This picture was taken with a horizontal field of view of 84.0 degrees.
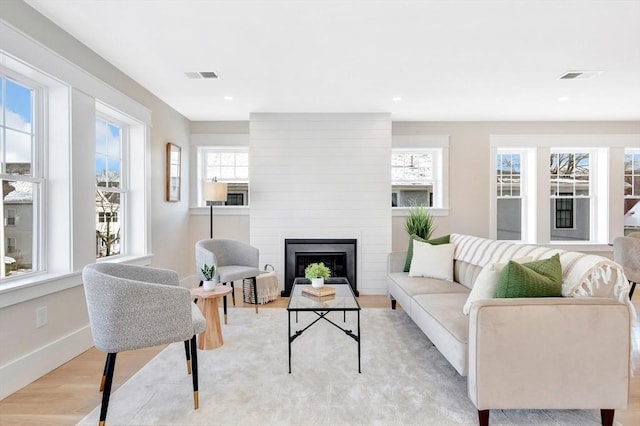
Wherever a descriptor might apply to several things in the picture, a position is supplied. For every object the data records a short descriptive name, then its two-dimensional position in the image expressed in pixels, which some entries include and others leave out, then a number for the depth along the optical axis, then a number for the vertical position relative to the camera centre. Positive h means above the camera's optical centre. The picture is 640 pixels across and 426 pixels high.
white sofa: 1.77 -0.73
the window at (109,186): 3.36 +0.22
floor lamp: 4.51 +0.22
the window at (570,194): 5.40 +0.22
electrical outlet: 2.40 -0.74
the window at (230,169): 5.34 +0.59
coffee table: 2.47 -0.70
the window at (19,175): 2.33 +0.23
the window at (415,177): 5.32 +0.48
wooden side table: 2.81 -0.92
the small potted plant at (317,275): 2.87 -0.54
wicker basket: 4.23 -0.97
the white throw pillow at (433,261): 3.50 -0.53
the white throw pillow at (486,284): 2.12 -0.46
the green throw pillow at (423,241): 3.84 -0.37
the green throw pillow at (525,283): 1.94 -0.41
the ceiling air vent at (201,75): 3.39 +1.30
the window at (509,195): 5.43 +0.21
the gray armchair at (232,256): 3.76 -0.55
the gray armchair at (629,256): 3.97 -0.54
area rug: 1.90 -1.12
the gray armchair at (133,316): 1.82 -0.57
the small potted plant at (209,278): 2.81 -0.57
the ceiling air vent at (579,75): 3.36 +1.29
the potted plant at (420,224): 4.73 -0.21
